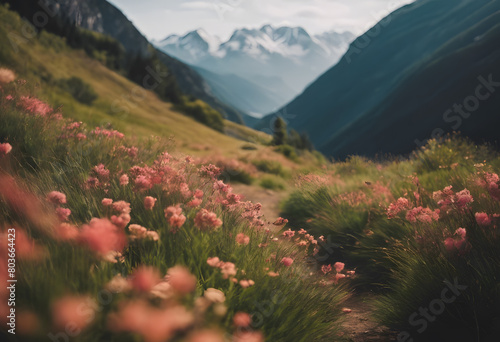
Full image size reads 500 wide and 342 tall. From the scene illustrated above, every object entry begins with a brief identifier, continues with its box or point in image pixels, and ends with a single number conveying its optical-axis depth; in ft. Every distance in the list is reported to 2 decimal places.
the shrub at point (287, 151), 82.01
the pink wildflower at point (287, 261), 8.82
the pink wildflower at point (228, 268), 6.13
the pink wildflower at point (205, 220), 7.63
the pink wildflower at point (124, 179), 9.28
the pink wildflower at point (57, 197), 7.08
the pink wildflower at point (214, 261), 6.51
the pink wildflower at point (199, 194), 9.04
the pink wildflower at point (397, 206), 12.32
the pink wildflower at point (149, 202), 7.64
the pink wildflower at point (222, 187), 10.63
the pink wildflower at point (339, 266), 10.55
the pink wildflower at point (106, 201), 7.52
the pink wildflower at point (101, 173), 10.43
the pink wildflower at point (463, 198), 9.81
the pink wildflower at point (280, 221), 11.38
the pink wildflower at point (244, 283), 6.43
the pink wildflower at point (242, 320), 5.58
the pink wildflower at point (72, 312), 4.90
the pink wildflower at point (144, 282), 4.88
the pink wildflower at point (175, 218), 6.95
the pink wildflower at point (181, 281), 5.04
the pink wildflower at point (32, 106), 16.88
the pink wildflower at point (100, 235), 5.23
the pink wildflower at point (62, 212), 6.87
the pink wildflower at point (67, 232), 6.49
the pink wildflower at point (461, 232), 9.13
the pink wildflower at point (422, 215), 10.65
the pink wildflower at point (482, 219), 9.14
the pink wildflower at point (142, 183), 9.03
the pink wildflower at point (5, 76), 15.30
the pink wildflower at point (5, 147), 8.93
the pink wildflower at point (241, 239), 7.76
